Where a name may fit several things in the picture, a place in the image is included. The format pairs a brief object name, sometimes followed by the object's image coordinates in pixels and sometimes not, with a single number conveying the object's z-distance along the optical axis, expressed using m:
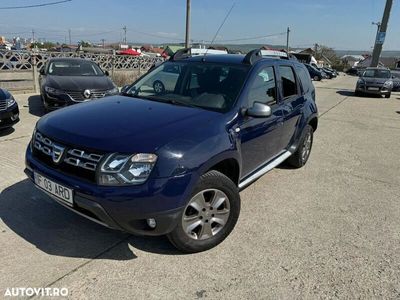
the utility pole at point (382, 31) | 30.22
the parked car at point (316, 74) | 34.97
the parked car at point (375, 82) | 18.07
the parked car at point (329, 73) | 43.06
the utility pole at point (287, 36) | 69.97
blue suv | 2.63
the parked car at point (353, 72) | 63.07
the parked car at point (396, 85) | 24.57
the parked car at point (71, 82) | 7.92
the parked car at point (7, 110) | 6.11
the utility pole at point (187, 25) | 21.43
